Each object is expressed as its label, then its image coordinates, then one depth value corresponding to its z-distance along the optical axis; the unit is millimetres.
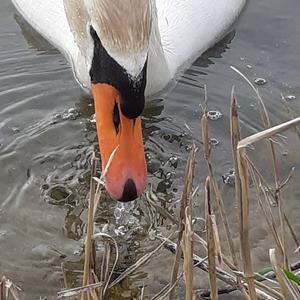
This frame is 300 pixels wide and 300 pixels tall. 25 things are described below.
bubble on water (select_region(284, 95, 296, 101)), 3388
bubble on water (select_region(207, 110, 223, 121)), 3243
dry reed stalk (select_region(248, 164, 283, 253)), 1680
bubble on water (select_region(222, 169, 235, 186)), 2896
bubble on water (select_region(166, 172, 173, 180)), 2928
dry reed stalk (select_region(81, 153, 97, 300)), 1587
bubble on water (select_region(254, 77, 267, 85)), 3483
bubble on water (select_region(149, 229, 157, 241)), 2568
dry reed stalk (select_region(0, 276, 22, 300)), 1577
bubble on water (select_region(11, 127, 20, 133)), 3171
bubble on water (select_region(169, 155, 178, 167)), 2996
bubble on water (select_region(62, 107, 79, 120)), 3280
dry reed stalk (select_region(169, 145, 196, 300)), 1578
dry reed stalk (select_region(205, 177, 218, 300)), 1520
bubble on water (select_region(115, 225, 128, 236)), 2674
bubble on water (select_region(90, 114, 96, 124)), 3288
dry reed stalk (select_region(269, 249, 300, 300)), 1406
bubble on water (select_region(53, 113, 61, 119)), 3259
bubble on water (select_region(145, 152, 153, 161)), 3048
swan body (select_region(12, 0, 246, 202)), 2410
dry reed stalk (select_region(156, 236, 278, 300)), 1667
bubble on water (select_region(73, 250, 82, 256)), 2578
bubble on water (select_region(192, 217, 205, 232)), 2659
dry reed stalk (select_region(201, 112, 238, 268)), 1612
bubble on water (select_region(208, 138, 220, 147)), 3104
